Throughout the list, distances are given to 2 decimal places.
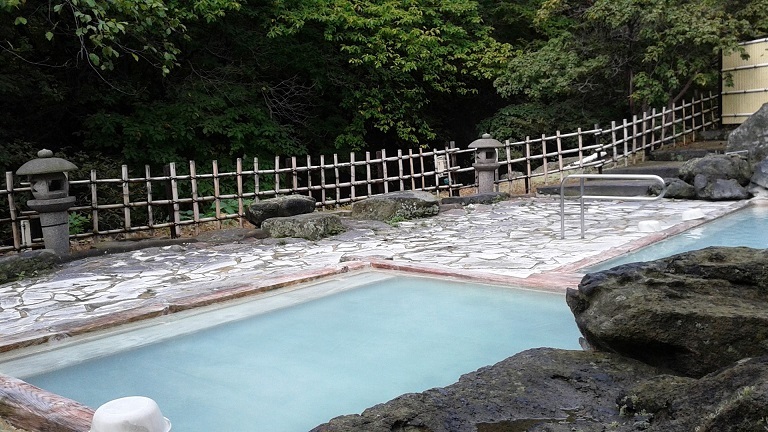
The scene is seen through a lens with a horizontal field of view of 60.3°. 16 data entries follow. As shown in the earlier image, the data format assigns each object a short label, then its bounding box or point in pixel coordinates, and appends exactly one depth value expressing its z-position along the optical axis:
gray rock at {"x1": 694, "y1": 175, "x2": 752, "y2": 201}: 11.37
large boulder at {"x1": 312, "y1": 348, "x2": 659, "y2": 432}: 2.47
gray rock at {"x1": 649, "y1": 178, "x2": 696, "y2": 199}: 11.90
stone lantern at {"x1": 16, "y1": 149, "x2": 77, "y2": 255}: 7.96
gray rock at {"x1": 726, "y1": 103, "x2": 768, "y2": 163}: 13.17
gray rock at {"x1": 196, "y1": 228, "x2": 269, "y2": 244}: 9.23
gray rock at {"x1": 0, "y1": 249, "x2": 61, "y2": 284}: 7.06
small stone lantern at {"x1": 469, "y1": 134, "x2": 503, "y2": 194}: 12.84
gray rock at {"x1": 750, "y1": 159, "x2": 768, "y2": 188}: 11.56
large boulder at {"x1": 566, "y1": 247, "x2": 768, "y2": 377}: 2.81
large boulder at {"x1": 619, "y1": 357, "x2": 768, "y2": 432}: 1.91
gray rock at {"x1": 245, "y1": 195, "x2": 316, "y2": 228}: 9.89
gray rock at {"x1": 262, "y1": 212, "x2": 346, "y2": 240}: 9.17
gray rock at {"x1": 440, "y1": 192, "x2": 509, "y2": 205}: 12.59
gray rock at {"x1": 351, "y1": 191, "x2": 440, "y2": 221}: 10.77
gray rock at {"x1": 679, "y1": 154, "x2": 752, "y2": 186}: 11.88
